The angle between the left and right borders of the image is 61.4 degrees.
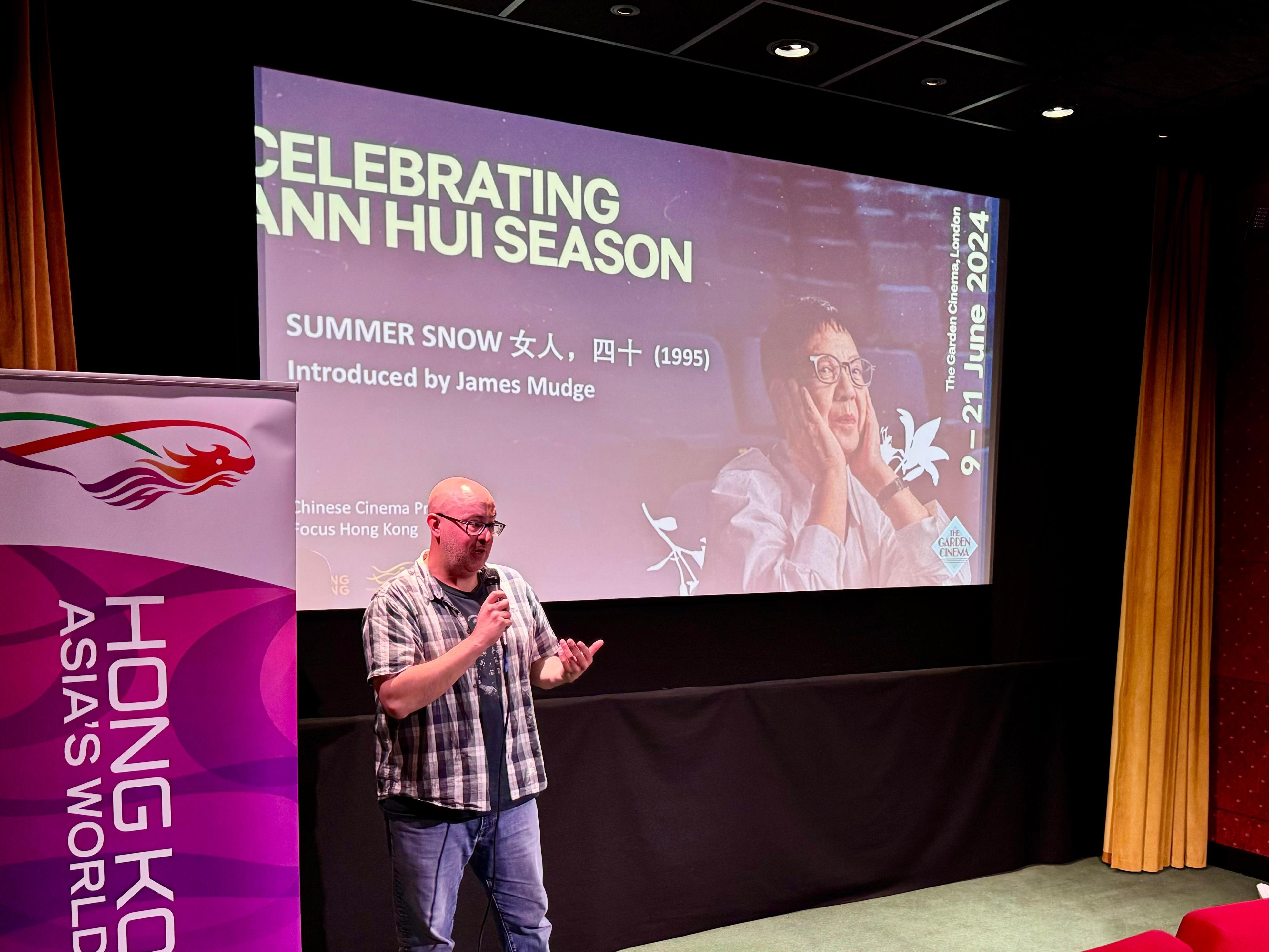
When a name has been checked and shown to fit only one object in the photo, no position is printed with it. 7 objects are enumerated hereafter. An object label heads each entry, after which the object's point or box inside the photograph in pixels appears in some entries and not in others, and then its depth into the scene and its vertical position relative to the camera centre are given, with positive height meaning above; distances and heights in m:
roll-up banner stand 2.14 -0.55
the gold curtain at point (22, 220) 2.68 +0.46
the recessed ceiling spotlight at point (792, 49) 3.60 +1.21
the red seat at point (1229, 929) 1.52 -0.75
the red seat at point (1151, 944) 1.44 -0.73
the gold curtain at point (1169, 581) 4.34 -0.71
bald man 2.46 -0.78
